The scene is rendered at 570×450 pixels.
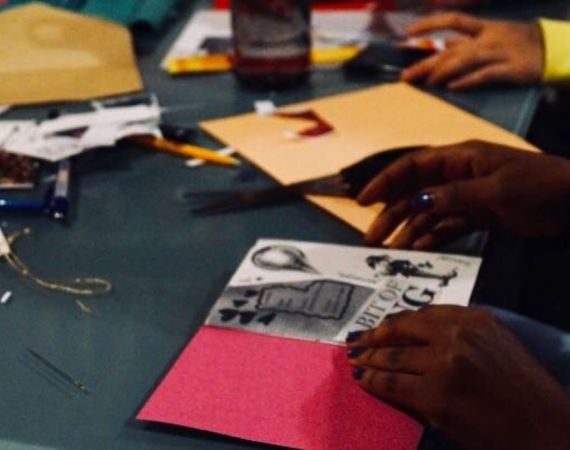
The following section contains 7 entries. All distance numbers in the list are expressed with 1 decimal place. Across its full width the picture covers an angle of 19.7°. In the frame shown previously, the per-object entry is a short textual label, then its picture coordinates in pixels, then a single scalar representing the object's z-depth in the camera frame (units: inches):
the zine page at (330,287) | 46.0
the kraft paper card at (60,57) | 60.1
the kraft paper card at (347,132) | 54.5
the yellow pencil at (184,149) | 55.3
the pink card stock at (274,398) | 42.2
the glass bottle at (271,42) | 59.0
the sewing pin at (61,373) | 44.0
